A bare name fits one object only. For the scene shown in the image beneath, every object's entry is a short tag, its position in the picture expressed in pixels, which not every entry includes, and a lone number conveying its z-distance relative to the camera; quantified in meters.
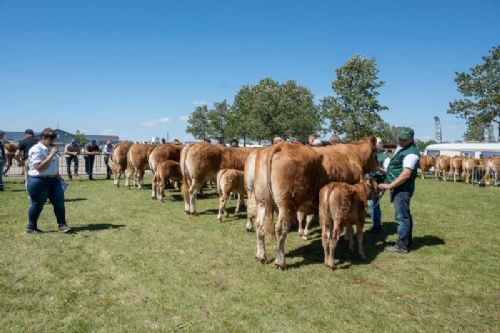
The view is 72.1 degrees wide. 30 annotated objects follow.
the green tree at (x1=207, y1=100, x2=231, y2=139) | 81.62
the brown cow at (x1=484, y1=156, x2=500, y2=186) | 19.86
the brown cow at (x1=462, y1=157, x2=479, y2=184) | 20.77
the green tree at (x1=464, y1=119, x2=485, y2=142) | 32.03
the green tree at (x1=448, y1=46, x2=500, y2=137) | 30.97
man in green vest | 6.14
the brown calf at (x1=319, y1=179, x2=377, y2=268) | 5.41
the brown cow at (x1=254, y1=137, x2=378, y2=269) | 5.38
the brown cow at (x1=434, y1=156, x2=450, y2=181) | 22.48
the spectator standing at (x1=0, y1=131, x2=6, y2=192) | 12.91
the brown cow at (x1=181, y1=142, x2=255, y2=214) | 9.46
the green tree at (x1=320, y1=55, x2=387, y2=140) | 40.75
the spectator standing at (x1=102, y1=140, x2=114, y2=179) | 18.88
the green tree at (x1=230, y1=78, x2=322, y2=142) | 49.28
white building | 28.30
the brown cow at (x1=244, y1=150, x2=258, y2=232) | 6.79
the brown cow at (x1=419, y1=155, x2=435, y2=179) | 23.62
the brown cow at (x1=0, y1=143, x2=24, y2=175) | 17.31
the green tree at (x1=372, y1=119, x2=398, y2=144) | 42.59
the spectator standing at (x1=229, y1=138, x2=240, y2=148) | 14.55
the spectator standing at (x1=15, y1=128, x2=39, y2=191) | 12.27
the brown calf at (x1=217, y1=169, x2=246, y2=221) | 8.81
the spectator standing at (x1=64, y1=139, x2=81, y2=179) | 17.00
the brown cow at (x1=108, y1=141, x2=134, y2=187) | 14.83
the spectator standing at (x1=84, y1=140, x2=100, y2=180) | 17.77
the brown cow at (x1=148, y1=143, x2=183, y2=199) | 12.49
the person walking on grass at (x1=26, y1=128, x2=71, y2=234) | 6.70
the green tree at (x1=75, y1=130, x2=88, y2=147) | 98.54
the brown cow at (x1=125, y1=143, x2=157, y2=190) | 13.75
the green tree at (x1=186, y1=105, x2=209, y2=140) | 83.38
